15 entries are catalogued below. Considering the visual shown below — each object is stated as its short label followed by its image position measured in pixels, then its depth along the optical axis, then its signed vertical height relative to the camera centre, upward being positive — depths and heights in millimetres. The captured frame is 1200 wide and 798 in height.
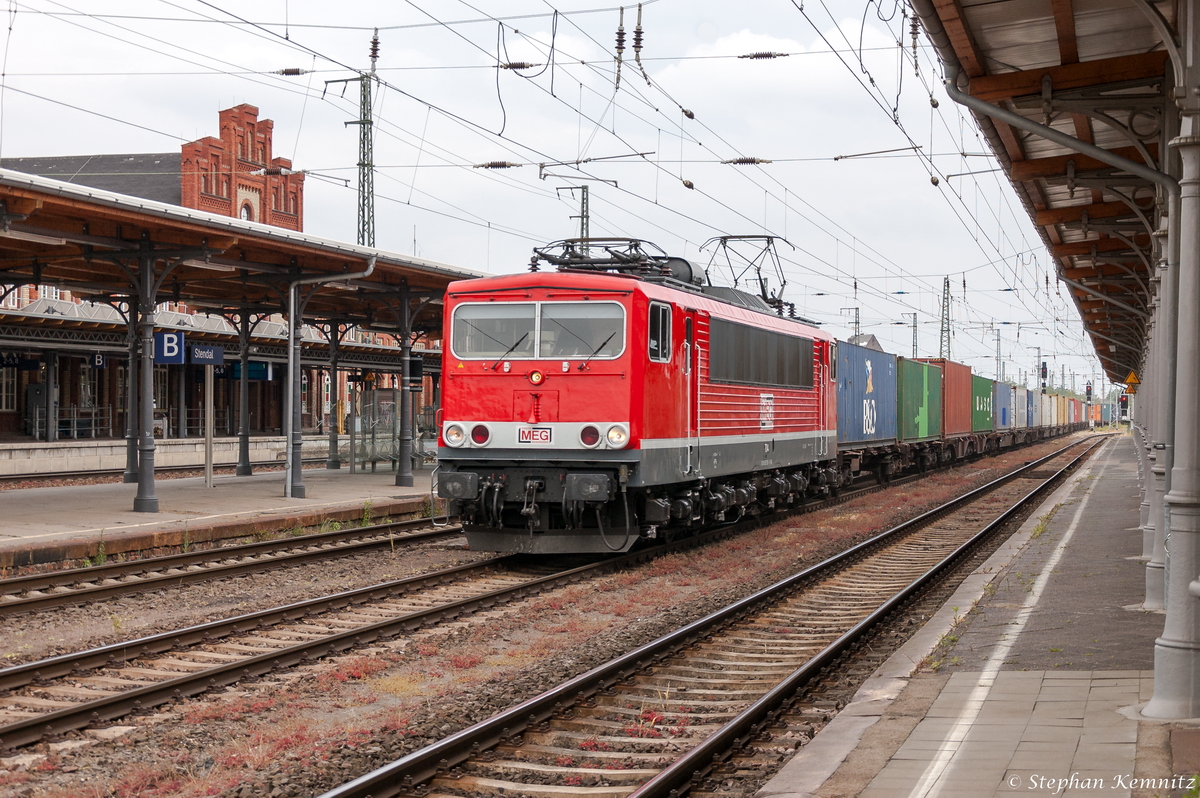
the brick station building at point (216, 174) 53469 +11183
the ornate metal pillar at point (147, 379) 17281 +425
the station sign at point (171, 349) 19141 +952
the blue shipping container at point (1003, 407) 50000 +179
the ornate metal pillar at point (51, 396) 35188 +322
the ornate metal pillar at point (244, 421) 25264 -306
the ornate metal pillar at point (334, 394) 28938 +344
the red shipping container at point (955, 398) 36938 +416
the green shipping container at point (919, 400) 30891 +291
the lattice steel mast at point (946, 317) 56938 +4622
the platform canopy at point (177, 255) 15258 +2510
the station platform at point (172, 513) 13945 -1574
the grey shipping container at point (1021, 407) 57047 +204
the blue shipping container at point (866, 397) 23984 +311
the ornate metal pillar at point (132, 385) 23938 +457
